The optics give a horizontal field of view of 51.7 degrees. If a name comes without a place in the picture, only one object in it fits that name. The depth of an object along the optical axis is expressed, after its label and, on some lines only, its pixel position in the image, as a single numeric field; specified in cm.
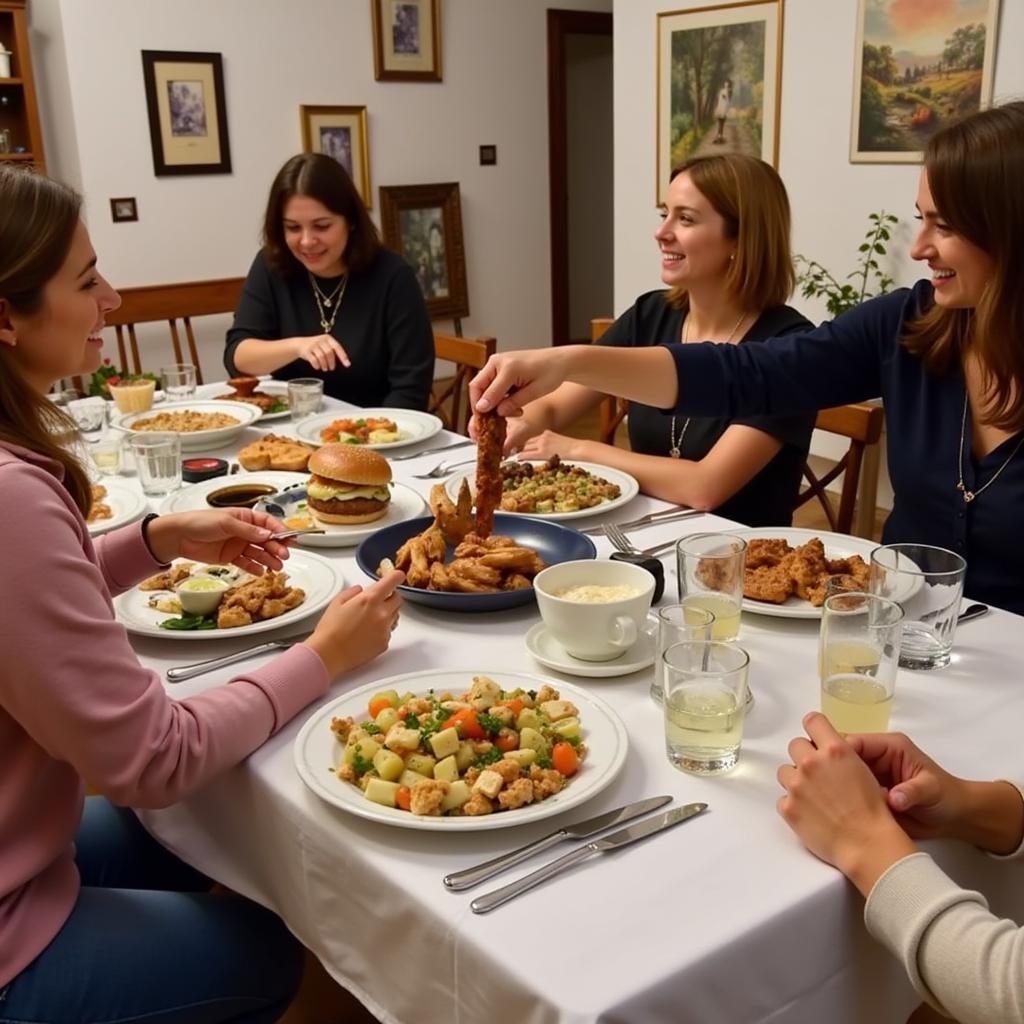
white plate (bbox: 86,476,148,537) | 196
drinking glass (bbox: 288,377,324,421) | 268
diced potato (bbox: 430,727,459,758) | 111
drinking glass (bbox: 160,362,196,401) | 305
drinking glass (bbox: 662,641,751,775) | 113
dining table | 88
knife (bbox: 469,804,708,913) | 94
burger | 189
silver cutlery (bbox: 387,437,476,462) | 242
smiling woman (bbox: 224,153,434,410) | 320
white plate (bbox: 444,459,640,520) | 193
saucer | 134
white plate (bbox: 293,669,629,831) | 103
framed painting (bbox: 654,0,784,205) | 459
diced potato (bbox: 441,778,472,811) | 106
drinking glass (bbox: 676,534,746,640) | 143
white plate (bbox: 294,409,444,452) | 253
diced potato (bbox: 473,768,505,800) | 105
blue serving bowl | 156
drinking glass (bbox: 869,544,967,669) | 138
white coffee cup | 133
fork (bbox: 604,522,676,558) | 176
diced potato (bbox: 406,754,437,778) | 110
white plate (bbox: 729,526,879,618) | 169
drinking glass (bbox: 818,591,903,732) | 120
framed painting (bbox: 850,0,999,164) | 383
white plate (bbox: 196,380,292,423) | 305
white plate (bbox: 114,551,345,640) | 147
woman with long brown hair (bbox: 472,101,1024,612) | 166
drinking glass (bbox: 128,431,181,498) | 214
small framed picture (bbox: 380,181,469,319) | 618
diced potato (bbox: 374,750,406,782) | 108
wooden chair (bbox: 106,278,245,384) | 454
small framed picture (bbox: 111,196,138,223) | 519
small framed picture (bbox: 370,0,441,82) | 589
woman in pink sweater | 107
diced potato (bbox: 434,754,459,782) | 109
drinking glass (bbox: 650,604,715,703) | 124
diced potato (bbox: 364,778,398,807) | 107
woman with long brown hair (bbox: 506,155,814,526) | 231
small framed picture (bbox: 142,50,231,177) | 518
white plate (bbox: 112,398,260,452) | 251
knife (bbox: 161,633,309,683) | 139
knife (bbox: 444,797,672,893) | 97
